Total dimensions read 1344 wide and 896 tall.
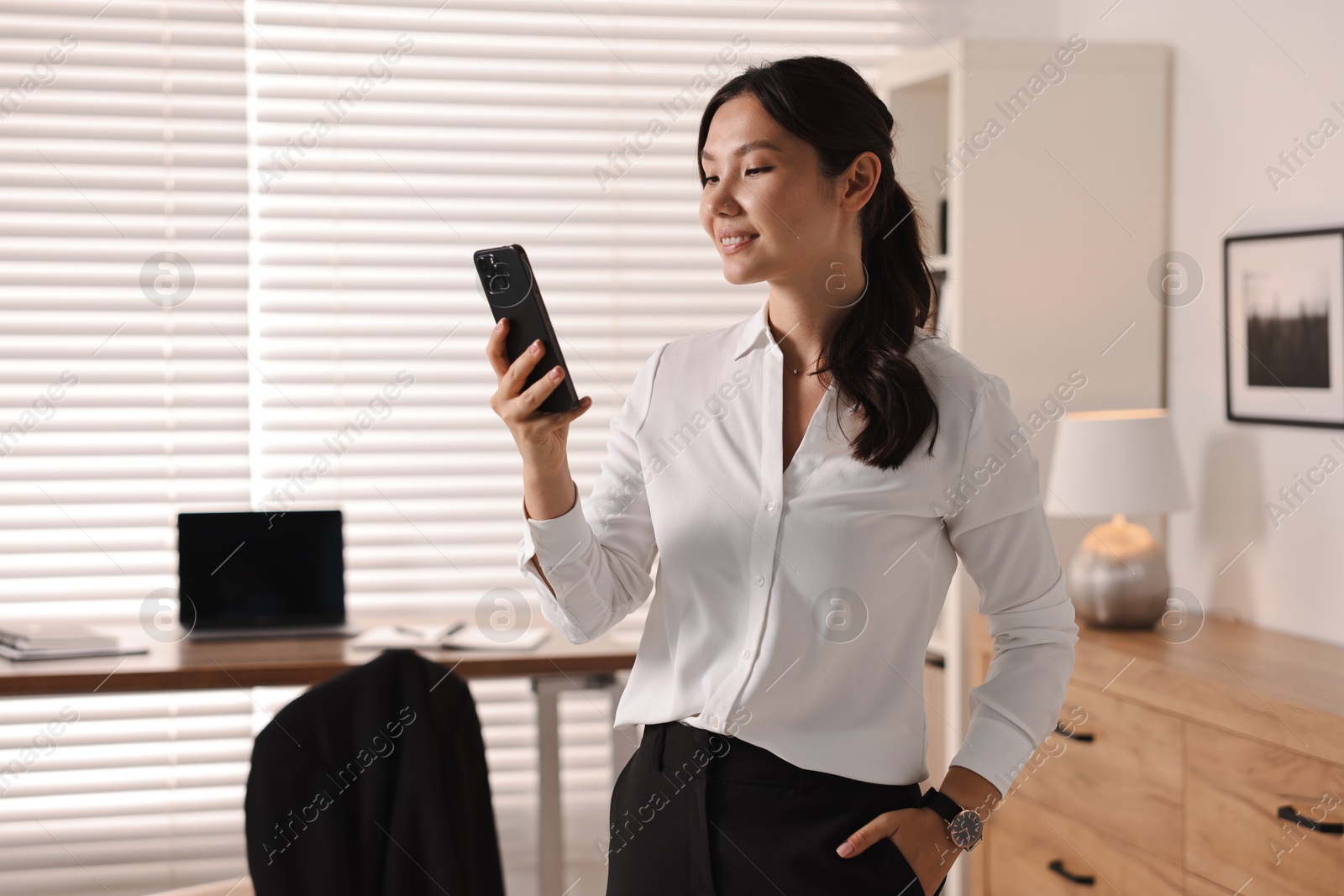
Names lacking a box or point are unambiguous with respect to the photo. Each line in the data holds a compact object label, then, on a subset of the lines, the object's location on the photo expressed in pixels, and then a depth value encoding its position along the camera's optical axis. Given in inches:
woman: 44.3
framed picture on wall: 86.4
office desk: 86.9
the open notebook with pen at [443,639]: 94.0
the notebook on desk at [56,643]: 92.0
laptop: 102.7
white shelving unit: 103.8
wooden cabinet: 71.9
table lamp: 94.0
